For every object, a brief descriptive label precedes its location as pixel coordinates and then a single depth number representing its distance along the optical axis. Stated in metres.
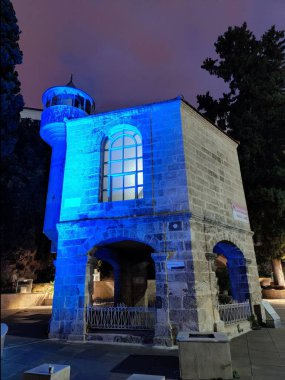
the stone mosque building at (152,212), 8.11
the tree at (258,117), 18.12
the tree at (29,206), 23.81
